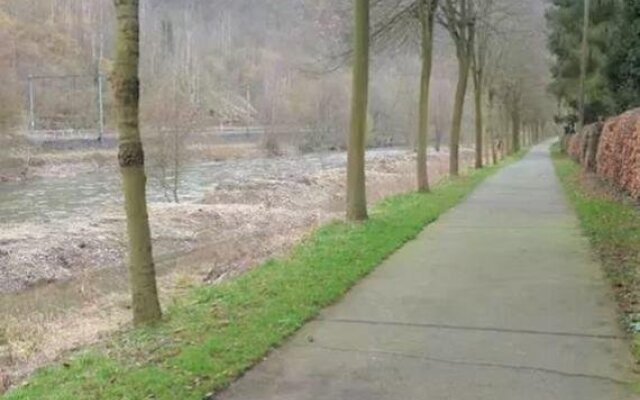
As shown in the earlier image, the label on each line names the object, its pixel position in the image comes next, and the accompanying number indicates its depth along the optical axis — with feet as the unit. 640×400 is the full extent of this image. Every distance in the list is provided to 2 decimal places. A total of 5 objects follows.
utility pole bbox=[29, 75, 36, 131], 263.84
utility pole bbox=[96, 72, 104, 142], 271.51
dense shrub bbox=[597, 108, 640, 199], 55.06
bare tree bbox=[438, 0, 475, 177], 83.52
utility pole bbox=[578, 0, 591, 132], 123.34
